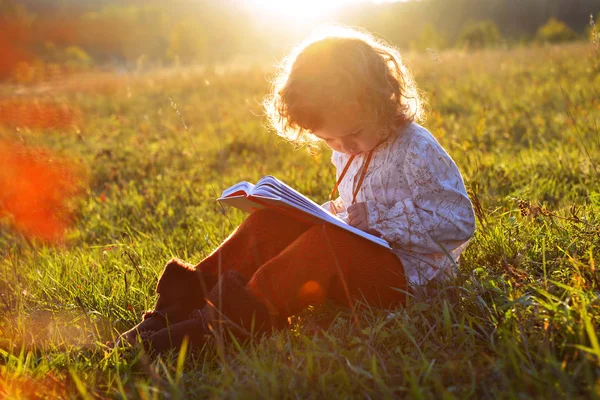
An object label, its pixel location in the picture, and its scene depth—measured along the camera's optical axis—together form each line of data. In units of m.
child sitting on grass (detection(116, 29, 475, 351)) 1.88
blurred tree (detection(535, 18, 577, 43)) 33.53
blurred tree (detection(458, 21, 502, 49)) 33.84
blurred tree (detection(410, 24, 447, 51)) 27.05
